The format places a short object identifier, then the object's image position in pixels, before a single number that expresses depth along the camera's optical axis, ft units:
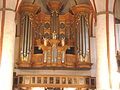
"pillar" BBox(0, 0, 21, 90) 49.01
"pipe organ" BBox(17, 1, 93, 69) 60.03
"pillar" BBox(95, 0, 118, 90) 49.03
